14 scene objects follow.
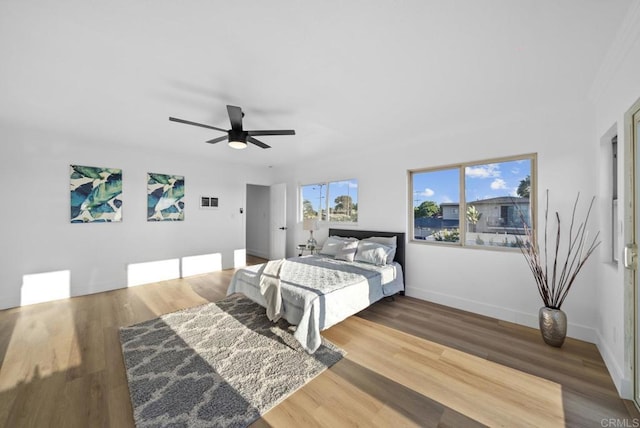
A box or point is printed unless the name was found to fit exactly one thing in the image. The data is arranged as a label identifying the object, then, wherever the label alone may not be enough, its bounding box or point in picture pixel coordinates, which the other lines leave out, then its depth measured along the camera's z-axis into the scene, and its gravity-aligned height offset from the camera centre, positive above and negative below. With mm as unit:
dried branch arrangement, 2557 -527
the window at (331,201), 4898 +289
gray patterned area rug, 1653 -1327
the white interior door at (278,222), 6066 -197
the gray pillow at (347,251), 3977 -629
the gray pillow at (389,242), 3740 -462
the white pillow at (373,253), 3658 -611
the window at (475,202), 3053 +162
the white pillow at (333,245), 4293 -562
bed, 2445 -818
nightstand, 5246 -793
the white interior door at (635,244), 1673 -221
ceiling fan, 2520 +926
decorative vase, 2396 -1131
